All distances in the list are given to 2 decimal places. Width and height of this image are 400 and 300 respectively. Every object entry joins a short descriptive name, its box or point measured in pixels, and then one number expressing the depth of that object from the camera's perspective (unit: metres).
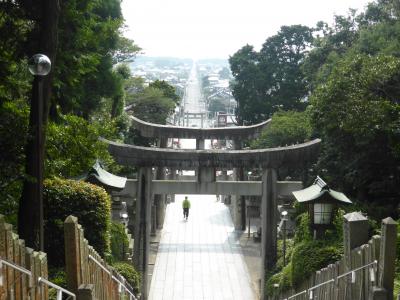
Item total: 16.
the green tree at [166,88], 55.16
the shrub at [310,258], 14.54
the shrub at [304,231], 16.69
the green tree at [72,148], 15.11
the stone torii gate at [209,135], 33.53
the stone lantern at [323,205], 15.98
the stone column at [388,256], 8.66
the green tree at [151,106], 48.56
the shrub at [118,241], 19.08
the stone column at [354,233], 11.00
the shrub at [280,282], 17.34
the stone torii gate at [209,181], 22.77
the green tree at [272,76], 47.34
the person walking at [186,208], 37.06
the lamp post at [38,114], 9.45
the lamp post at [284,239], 20.65
